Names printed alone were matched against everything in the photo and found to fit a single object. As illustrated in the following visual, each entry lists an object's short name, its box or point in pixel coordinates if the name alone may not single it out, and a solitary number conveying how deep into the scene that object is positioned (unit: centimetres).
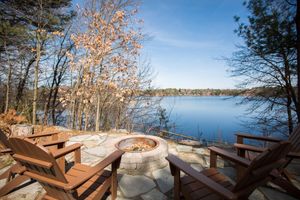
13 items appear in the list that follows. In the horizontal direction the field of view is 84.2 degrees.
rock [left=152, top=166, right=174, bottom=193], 228
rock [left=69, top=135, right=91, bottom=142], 410
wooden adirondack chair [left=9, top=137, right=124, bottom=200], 128
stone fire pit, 262
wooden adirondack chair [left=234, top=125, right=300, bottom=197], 195
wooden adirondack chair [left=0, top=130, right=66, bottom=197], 204
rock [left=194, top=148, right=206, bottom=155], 354
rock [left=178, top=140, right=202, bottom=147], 414
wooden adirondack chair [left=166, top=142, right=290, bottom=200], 118
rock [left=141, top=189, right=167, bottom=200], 206
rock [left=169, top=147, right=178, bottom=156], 353
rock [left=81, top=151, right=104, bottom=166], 298
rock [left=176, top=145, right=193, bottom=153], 365
